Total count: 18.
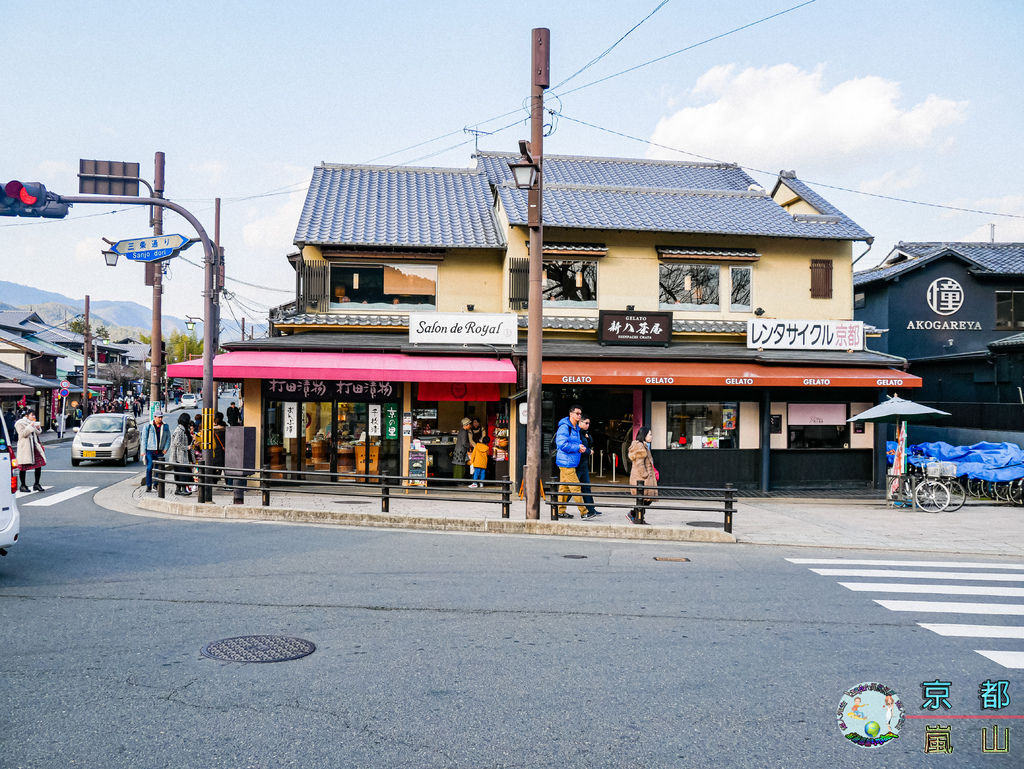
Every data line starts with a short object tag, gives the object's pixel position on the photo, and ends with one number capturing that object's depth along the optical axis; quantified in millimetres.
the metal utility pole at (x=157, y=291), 22797
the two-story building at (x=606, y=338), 18000
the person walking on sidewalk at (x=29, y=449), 16609
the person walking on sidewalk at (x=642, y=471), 13547
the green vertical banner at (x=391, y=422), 18359
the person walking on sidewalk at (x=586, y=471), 13820
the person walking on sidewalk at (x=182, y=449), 15656
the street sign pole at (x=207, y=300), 13781
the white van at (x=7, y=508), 8086
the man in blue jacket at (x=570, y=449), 13727
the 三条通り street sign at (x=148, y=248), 14766
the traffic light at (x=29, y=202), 11930
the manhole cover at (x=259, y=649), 5781
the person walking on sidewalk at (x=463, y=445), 17984
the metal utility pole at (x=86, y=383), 45219
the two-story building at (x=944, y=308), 27594
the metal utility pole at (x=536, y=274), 13102
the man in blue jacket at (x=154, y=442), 16391
